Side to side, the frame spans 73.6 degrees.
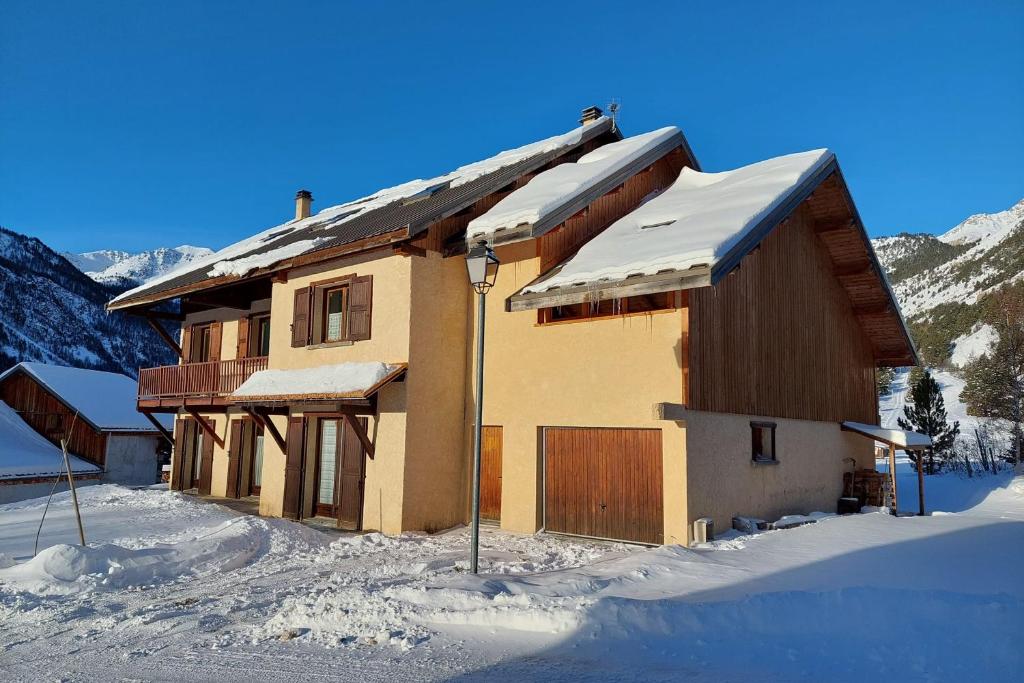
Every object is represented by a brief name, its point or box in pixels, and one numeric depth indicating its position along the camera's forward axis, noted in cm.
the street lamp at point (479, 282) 805
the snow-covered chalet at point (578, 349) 1135
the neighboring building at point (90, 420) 3262
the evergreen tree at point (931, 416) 3134
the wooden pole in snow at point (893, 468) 1533
